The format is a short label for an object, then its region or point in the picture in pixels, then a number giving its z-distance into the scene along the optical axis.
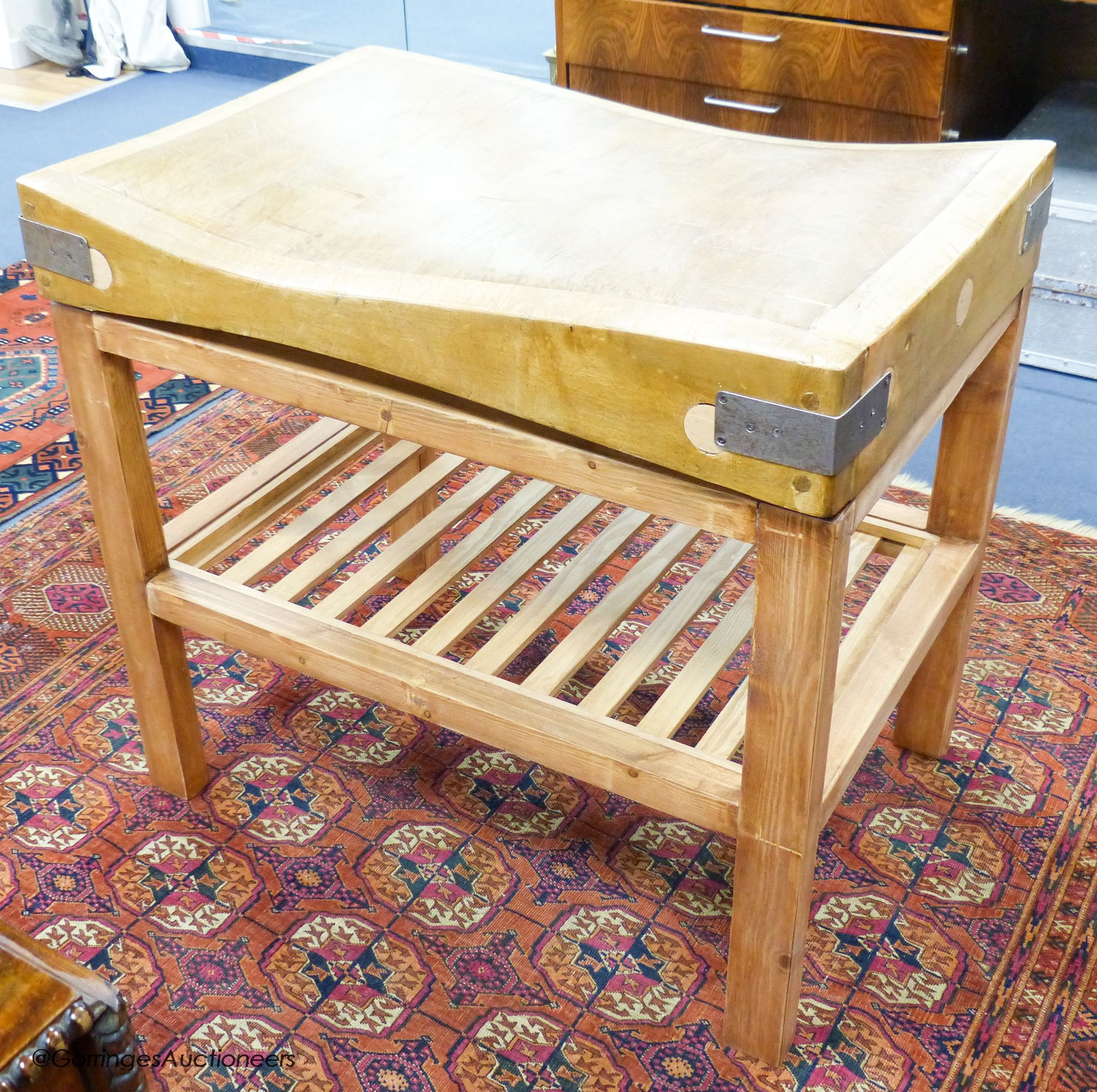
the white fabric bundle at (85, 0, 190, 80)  4.14
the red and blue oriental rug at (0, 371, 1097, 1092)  1.28
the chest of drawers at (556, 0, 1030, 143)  2.39
